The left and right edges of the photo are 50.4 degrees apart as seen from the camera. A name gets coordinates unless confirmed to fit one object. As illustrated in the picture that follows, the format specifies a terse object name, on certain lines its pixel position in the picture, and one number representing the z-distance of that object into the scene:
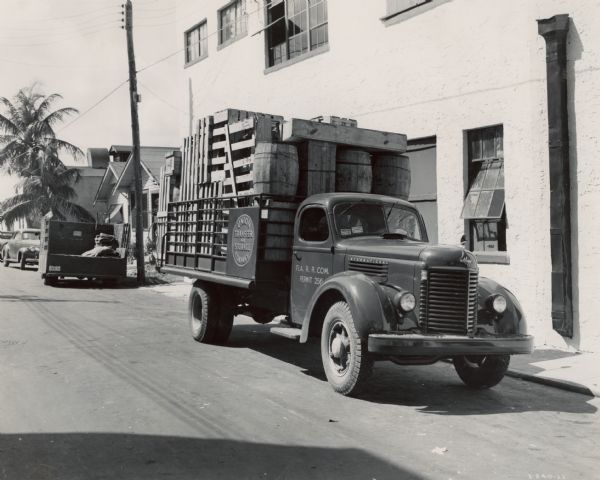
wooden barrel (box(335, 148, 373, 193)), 8.30
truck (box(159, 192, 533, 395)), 6.04
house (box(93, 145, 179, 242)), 30.56
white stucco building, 9.07
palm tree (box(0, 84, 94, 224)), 36.94
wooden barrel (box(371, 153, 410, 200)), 8.80
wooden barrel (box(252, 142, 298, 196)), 7.77
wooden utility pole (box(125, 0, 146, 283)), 20.39
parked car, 26.86
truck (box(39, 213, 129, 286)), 18.83
